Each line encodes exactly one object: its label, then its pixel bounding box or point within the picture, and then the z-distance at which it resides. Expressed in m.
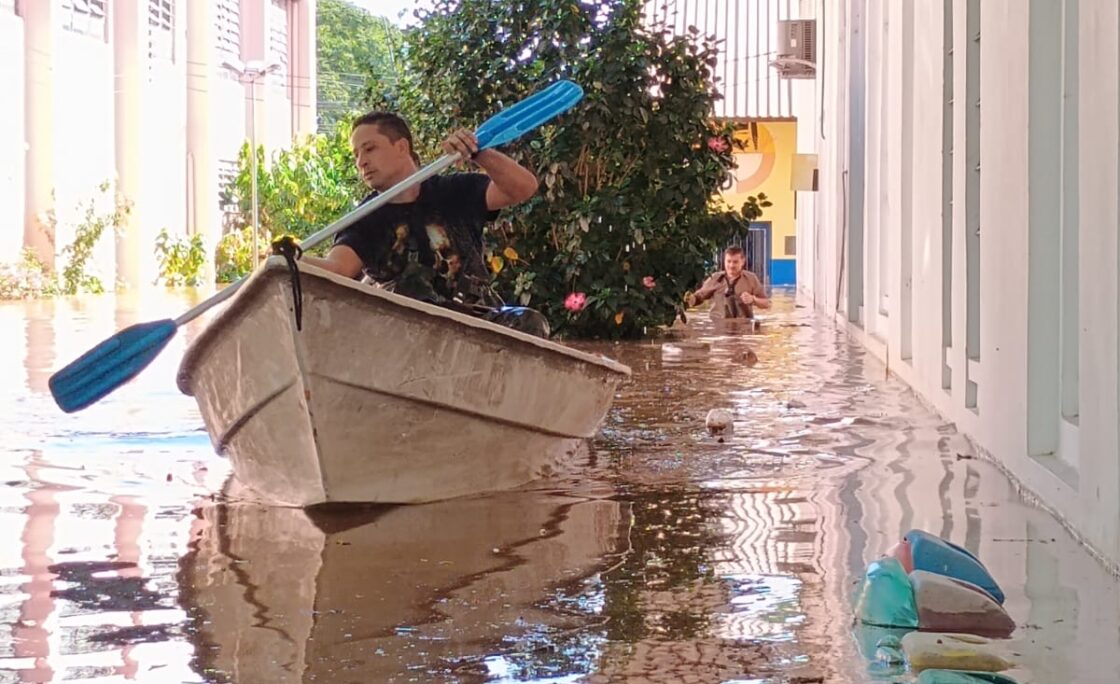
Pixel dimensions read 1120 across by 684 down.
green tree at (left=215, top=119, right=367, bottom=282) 35.41
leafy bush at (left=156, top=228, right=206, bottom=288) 31.95
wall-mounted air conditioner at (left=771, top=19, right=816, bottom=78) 23.56
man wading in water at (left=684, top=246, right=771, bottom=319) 17.97
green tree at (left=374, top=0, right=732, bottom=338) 15.19
